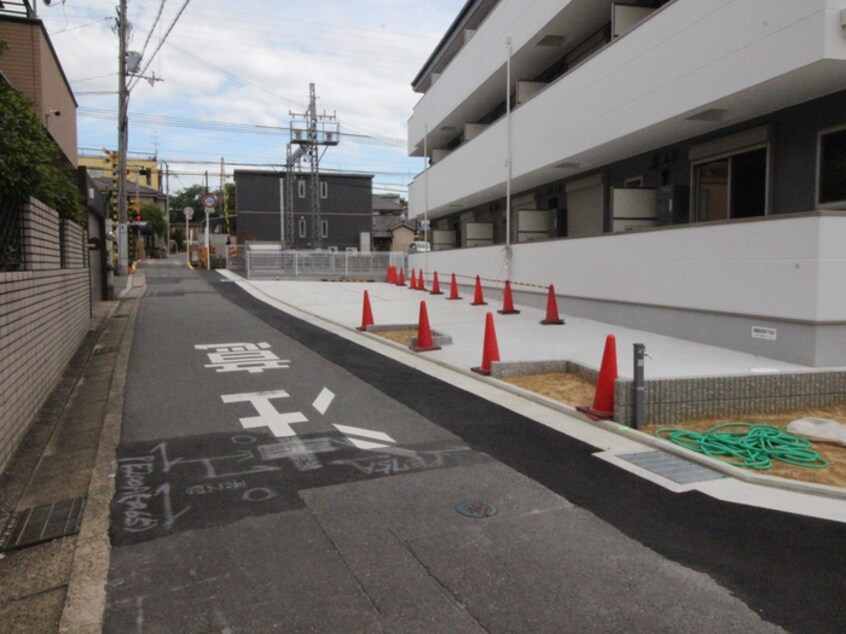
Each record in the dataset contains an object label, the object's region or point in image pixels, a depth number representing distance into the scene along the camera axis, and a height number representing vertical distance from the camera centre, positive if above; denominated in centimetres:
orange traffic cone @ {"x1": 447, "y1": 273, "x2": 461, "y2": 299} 1877 -54
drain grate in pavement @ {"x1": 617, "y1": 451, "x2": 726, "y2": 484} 473 -151
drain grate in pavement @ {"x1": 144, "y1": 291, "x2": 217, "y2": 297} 2072 -70
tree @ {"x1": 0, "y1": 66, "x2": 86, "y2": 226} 573 +117
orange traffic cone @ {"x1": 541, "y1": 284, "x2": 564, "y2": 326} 1266 -75
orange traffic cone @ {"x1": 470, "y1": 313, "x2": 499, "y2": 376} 831 -100
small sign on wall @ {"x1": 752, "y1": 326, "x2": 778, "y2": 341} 822 -78
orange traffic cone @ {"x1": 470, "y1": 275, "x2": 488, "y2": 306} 1688 -69
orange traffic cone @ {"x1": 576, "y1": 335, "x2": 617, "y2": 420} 619 -112
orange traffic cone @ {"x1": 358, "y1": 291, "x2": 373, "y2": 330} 1270 -86
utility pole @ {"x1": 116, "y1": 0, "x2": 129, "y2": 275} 2523 +632
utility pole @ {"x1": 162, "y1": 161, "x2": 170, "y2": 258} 6128 +614
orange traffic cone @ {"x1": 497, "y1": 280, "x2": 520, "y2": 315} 1470 -72
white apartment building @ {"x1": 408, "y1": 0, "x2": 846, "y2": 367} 783 +213
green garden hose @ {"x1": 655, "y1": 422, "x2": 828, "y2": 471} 498 -142
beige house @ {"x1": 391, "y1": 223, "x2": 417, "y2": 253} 6138 +353
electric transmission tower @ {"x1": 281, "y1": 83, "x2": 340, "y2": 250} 3862 +807
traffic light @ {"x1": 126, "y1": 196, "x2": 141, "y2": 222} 3140 +310
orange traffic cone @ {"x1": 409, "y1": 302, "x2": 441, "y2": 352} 1006 -102
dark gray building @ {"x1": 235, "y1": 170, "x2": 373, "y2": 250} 4625 +494
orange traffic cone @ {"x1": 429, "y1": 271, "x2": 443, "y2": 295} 2055 -43
